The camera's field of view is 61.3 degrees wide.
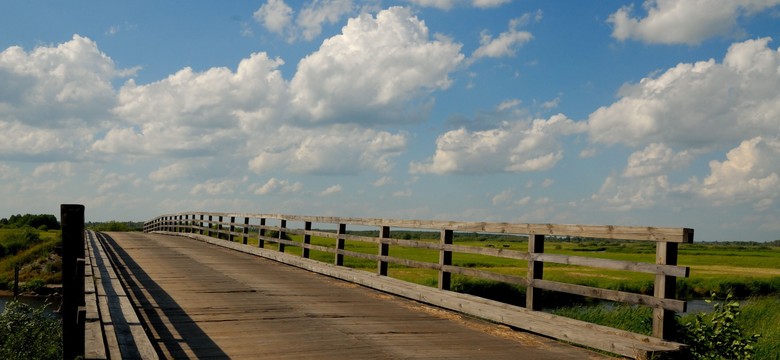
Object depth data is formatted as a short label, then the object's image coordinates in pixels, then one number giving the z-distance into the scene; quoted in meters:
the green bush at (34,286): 50.79
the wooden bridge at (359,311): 6.93
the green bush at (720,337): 7.41
